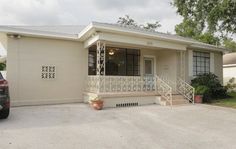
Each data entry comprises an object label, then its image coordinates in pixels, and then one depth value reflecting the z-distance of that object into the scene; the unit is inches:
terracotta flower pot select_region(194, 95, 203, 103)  433.4
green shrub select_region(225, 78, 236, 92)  544.2
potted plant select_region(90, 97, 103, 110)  342.0
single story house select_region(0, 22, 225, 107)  369.4
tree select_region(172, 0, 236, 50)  430.9
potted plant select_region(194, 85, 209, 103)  434.0
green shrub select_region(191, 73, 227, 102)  459.1
